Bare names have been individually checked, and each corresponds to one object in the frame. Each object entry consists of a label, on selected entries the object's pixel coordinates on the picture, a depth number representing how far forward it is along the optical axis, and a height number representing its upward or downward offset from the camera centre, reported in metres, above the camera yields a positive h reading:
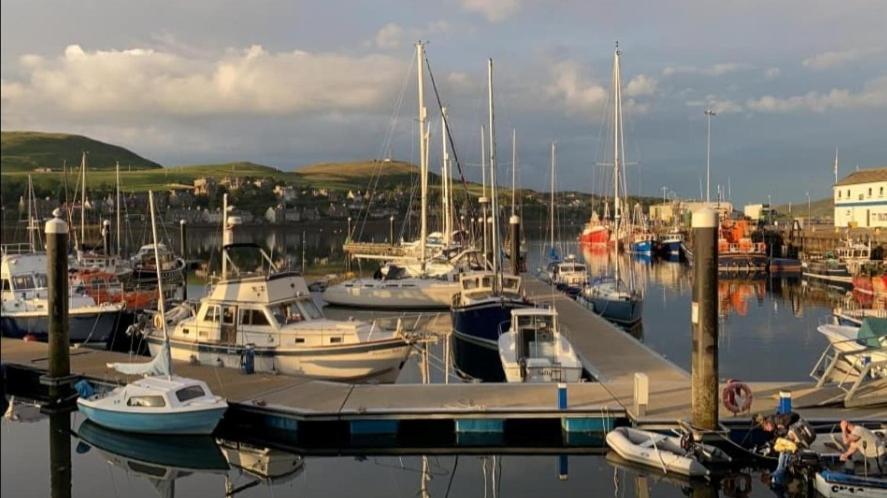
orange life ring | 17.25 -4.01
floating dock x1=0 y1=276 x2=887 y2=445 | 17.52 -4.28
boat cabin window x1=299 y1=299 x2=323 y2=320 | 24.45 -2.62
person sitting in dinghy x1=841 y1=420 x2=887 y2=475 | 14.42 -4.39
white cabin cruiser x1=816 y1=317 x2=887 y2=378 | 20.05 -3.57
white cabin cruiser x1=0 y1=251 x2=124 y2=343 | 32.53 -3.38
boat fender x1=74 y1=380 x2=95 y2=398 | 20.09 -4.17
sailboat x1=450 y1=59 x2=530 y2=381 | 27.55 -3.83
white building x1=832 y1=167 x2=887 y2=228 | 79.88 +2.59
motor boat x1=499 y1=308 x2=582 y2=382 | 21.27 -3.80
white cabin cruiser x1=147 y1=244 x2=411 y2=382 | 22.81 -3.29
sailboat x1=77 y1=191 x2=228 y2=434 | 17.88 -4.22
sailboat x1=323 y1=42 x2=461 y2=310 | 42.69 -3.48
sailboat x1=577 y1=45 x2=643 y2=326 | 38.03 -3.70
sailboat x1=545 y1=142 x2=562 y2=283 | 57.66 -2.84
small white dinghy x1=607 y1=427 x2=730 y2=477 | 15.37 -4.76
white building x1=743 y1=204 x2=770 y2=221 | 119.81 +2.10
